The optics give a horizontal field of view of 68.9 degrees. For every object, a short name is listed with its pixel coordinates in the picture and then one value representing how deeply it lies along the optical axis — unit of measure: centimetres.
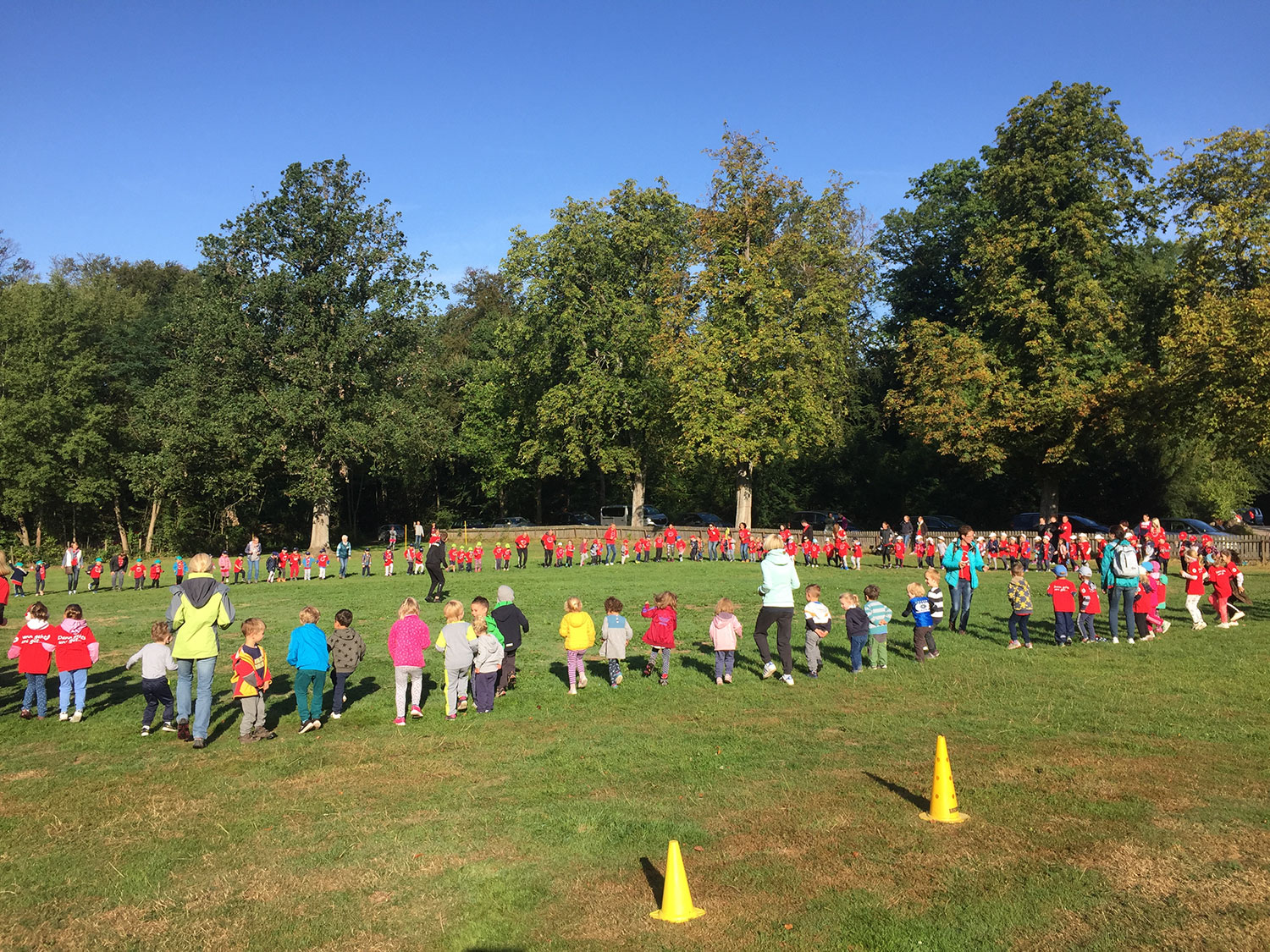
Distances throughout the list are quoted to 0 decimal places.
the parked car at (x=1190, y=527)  3790
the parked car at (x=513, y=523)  5681
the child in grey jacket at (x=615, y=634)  1413
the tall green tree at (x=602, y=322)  5131
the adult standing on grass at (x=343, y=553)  3517
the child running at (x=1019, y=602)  1681
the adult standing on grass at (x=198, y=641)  1156
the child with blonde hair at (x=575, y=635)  1391
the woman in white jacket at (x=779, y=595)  1406
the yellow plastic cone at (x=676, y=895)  651
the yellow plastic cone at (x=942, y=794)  823
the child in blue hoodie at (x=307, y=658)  1232
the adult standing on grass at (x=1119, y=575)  1723
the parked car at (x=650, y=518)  5325
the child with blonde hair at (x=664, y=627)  1439
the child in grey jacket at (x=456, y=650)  1277
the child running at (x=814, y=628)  1472
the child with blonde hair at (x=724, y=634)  1427
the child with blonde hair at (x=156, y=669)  1208
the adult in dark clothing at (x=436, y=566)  2478
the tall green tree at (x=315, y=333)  4775
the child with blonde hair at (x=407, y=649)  1255
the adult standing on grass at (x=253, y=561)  3388
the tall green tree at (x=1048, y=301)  4222
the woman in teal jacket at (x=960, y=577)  1856
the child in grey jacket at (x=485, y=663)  1304
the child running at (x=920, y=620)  1565
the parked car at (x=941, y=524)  4930
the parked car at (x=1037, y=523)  4259
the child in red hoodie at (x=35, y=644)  1257
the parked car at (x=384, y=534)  5846
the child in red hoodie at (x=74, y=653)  1267
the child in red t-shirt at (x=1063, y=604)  1686
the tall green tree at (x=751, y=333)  4491
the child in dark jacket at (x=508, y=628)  1418
